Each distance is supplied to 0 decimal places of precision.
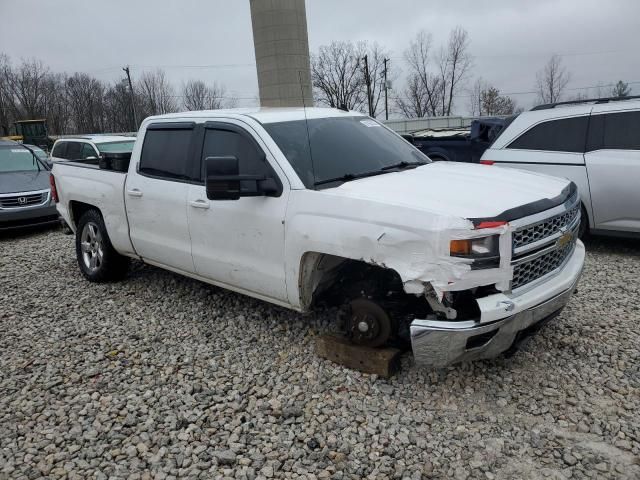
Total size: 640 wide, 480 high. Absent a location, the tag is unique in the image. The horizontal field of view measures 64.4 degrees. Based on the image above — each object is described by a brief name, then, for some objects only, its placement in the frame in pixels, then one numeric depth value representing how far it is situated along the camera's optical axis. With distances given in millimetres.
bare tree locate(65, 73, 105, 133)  66375
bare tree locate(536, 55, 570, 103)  48969
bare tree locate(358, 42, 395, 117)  52622
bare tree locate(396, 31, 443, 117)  54906
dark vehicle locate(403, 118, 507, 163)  9062
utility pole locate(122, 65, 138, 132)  51197
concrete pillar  23266
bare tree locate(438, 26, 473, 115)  53938
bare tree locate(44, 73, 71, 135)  64250
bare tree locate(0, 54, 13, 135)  60875
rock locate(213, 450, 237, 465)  2840
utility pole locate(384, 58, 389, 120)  48512
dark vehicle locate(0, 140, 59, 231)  8898
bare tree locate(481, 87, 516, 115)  53491
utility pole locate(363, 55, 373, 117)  44419
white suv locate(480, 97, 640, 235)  5941
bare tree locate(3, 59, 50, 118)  61938
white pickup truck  2926
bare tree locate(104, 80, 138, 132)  61375
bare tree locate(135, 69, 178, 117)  61125
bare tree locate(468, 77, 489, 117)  53750
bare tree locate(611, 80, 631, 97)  39406
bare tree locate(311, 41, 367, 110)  52719
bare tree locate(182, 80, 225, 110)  55794
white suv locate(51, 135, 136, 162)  11648
